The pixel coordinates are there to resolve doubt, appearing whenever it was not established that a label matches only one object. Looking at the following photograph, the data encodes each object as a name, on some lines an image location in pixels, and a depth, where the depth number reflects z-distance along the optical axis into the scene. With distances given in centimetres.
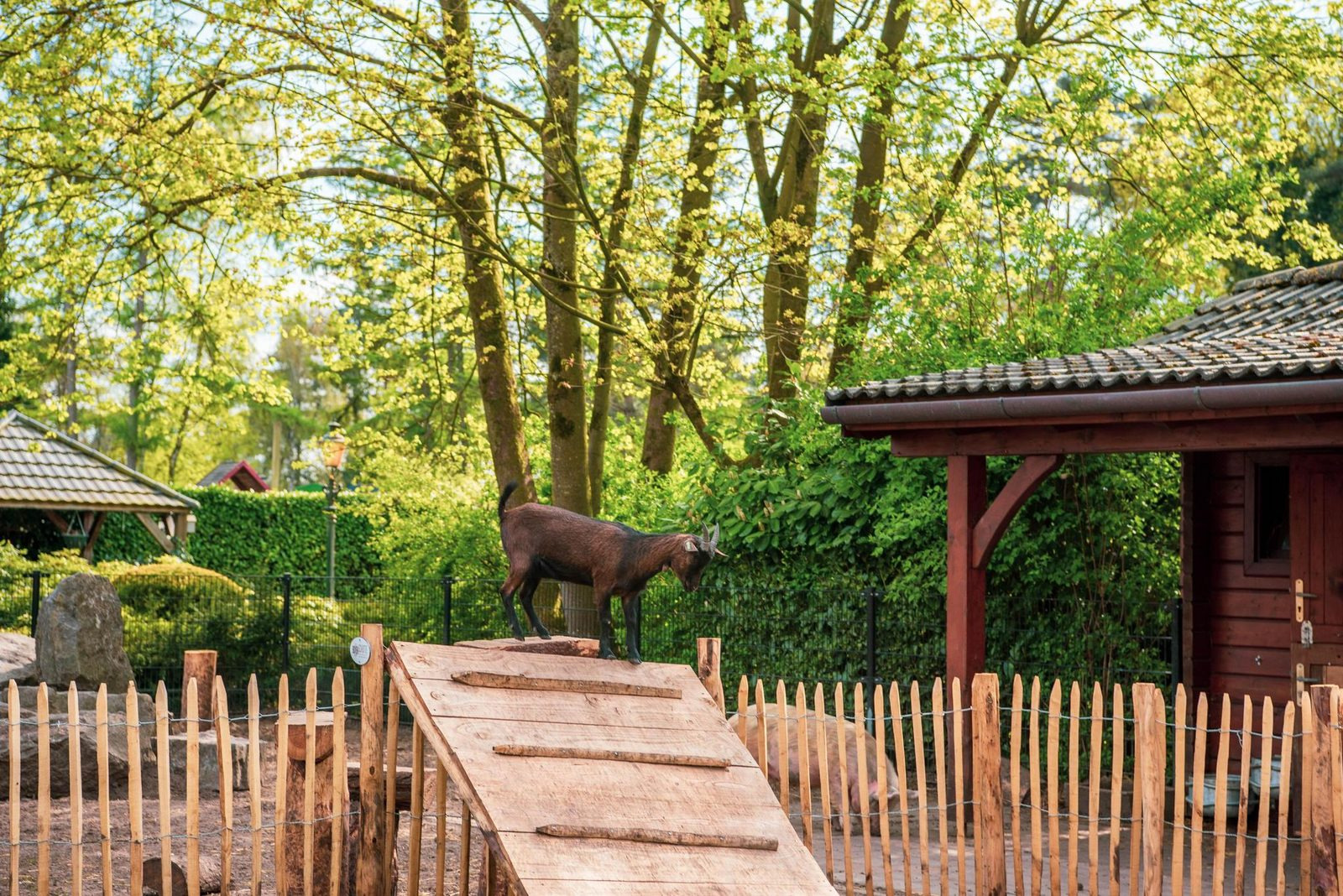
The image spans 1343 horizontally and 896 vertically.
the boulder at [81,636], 1234
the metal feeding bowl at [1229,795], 1027
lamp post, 2009
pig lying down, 977
